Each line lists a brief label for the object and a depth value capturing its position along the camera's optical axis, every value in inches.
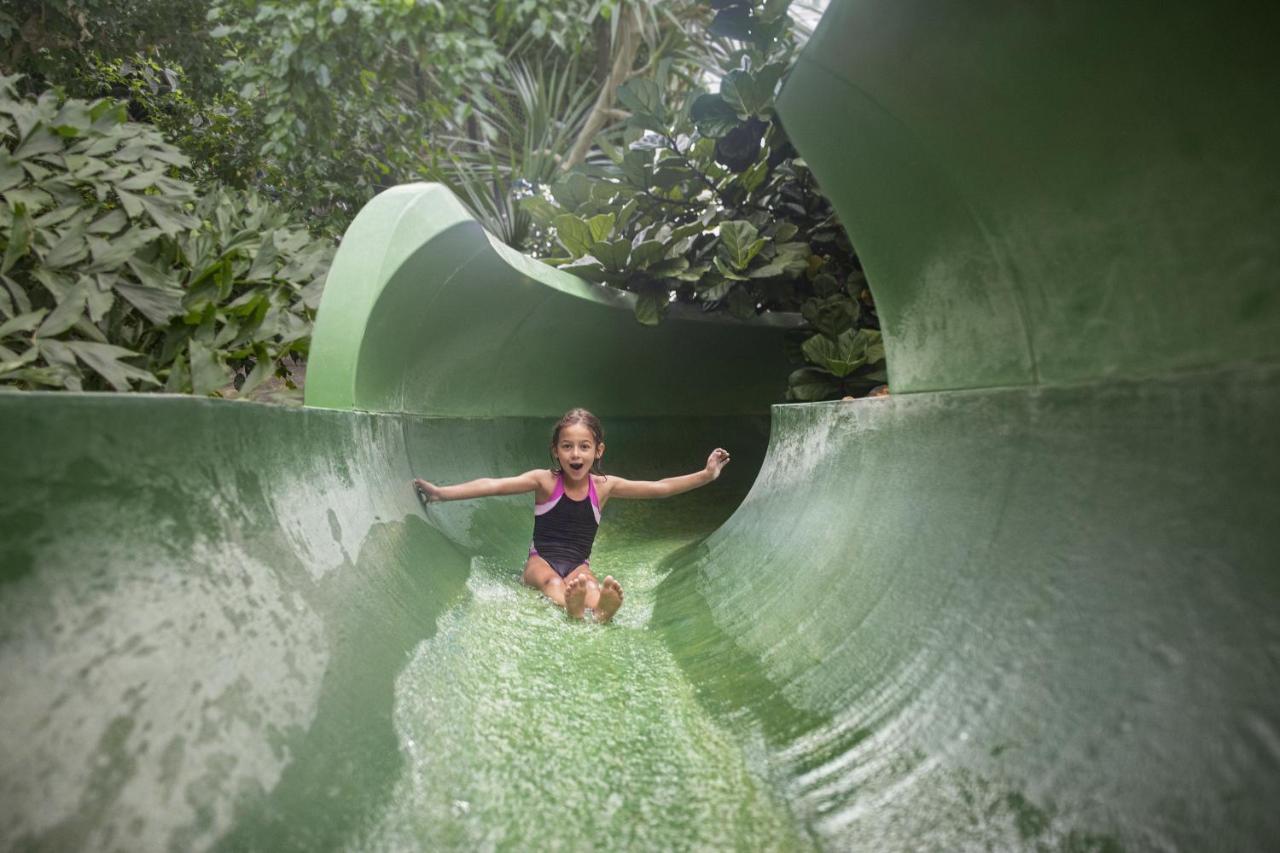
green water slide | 39.0
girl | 115.7
